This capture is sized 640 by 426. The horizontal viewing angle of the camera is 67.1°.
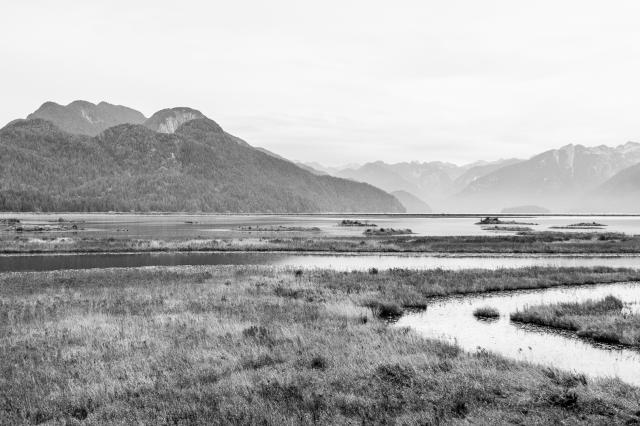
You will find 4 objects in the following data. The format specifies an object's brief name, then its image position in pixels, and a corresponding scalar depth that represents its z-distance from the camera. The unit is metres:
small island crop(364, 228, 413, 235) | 121.64
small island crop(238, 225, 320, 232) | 131.75
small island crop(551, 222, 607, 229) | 162.12
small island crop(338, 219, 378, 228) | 183.95
